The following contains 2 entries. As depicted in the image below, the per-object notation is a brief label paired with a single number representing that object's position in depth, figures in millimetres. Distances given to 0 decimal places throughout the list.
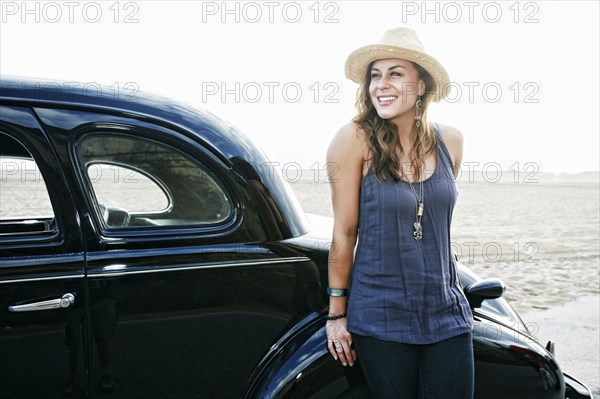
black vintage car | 1868
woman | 1788
